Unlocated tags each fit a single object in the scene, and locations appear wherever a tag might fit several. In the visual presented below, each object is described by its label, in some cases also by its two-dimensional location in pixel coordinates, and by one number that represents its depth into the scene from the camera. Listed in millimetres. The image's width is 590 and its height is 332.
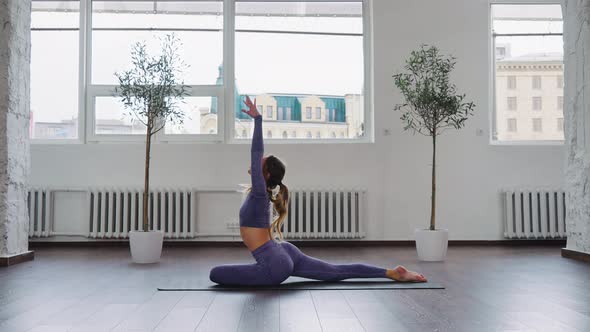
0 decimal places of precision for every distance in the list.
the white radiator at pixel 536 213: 6285
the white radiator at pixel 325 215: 6203
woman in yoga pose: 3453
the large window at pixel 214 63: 6527
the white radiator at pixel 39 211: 6168
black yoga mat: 3467
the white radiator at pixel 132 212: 6148
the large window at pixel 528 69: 6699
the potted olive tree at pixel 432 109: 4953
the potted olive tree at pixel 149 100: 4855
